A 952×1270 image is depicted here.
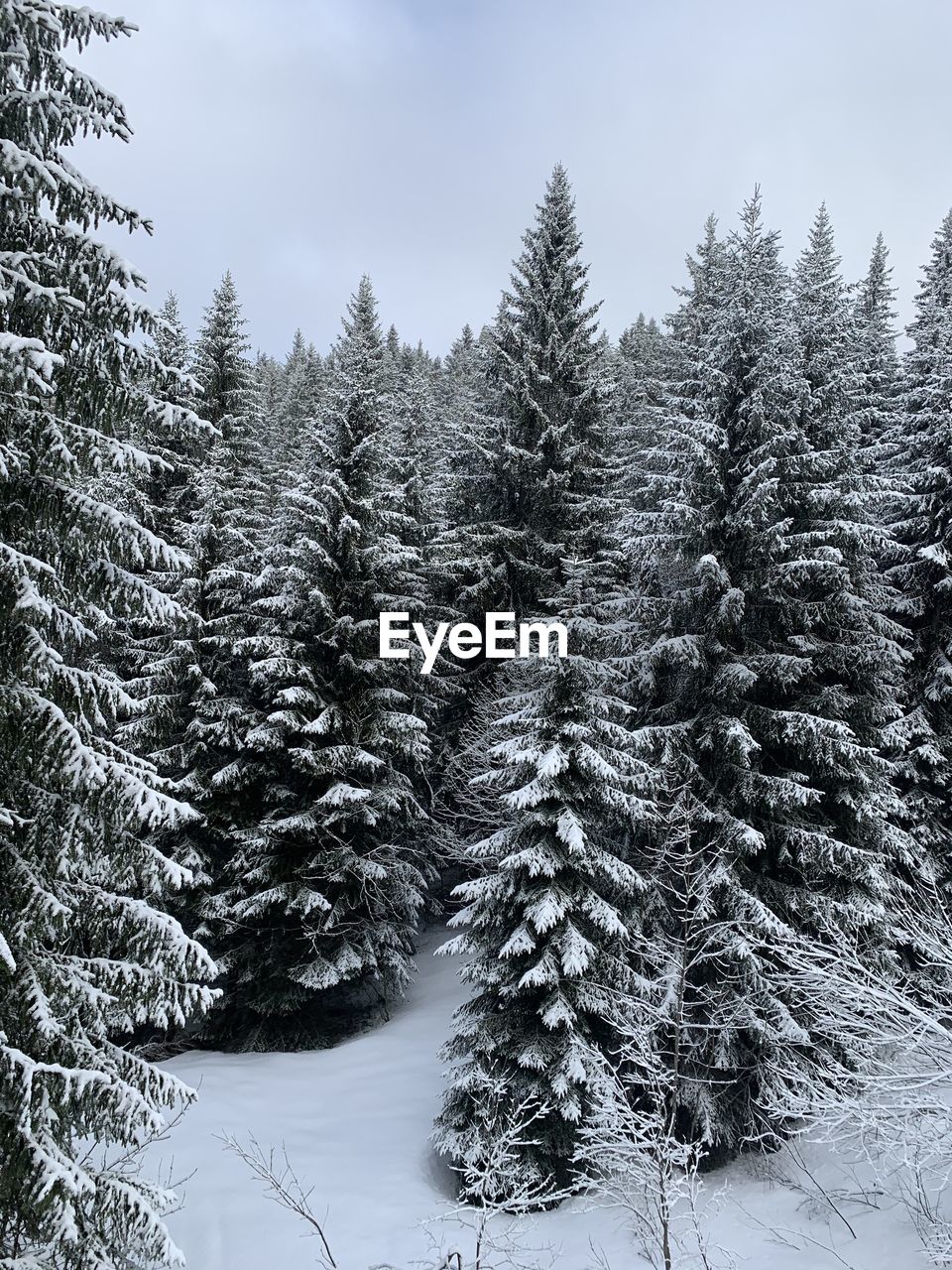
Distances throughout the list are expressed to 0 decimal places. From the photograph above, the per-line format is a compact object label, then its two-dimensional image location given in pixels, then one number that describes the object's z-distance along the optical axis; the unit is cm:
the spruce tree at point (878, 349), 1975
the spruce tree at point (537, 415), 1855
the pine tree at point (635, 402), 1881
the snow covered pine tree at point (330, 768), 1528
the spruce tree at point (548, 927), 1084
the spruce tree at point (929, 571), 1497
